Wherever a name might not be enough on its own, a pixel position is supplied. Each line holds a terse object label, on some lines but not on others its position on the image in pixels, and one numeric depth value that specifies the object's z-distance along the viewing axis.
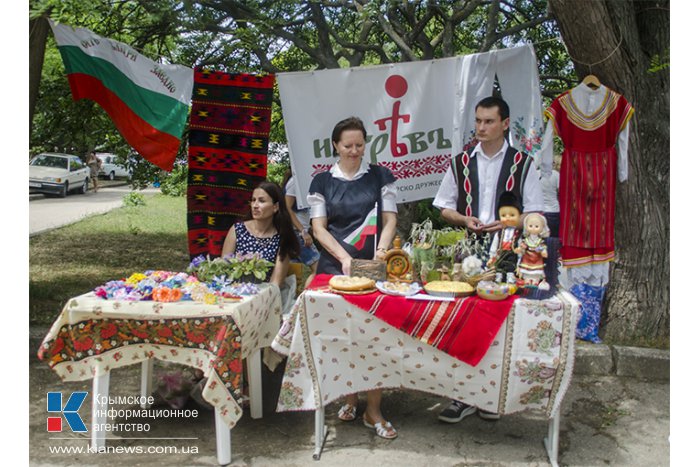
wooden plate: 3.08
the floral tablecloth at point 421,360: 2.97
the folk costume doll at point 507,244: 3.10
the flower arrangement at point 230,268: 3.46
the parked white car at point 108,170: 28.17
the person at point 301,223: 4.58
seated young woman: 3.77
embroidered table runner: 2.98
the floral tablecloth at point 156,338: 2.97
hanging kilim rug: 4.74
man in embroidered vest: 3.36
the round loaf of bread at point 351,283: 3.08
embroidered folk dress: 4.16
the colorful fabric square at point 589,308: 4.47
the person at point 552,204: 4.54
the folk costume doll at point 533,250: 2.97
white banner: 4.67
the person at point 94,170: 21.94
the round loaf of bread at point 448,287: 3.03
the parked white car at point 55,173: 18.11
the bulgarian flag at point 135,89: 4.39
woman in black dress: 3.43
